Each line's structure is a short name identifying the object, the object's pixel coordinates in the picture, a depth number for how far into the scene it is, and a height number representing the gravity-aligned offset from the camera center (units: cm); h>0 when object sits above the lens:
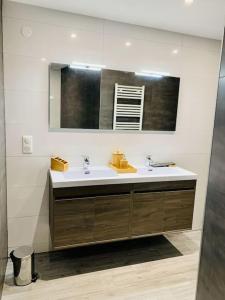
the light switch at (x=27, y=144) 225 -28
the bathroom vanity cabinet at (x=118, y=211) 203 -85
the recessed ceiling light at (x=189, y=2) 192 +98
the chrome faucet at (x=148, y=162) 266 -47
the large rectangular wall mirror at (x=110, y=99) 231 +20
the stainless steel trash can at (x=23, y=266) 198 -128
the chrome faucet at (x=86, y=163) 243 -47
